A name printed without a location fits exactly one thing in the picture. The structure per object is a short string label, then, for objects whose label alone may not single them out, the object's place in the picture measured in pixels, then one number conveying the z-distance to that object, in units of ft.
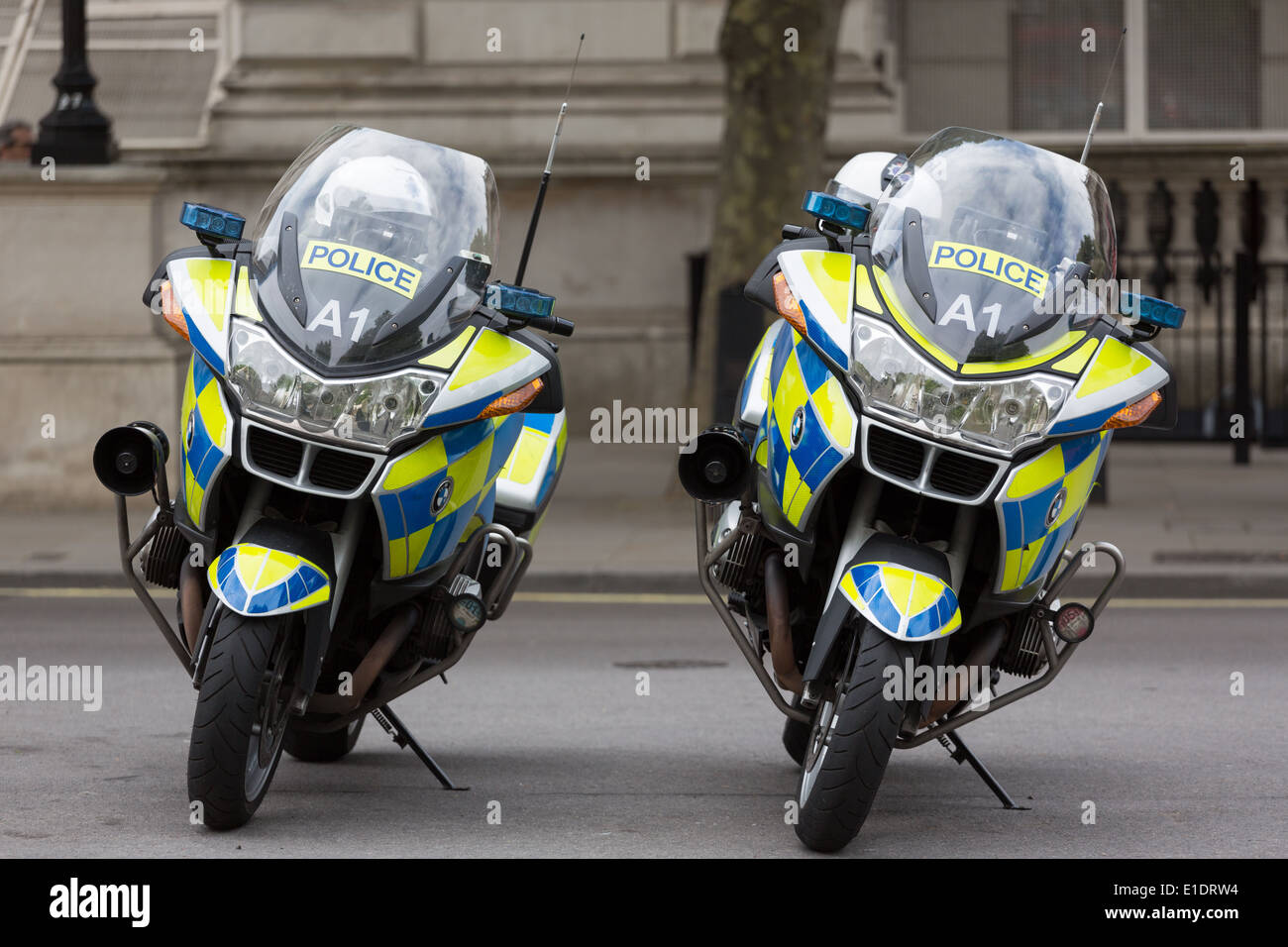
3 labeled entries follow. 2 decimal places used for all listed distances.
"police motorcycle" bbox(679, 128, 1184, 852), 34.83
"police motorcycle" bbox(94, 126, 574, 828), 35.63
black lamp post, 93.81
